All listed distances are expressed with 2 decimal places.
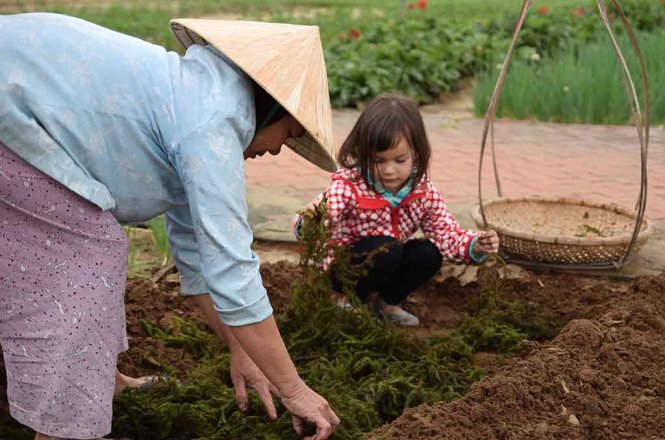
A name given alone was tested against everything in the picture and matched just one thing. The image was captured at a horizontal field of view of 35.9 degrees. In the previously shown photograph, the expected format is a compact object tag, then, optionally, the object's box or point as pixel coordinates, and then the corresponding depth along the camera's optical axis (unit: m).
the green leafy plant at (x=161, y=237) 4.44
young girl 3.62
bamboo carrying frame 4.12
